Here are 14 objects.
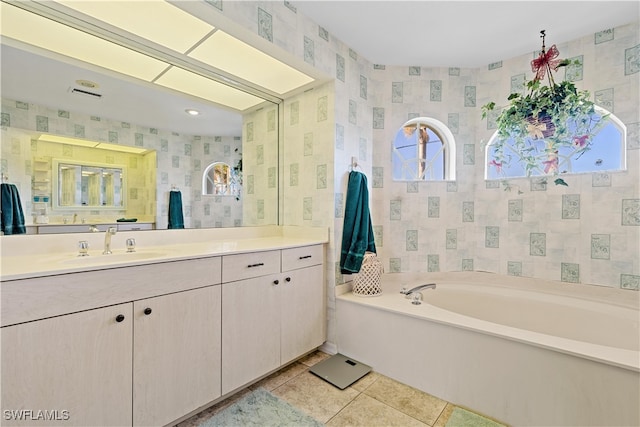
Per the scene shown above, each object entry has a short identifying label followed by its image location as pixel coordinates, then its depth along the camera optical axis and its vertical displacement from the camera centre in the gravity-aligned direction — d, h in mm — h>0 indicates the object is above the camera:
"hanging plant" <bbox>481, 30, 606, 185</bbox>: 1957 +648
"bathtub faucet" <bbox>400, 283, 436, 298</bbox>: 2295 -648
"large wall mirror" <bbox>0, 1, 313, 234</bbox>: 1447 +628
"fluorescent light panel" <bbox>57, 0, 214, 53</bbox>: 1503 +1048
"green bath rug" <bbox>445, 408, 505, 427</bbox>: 1498 -1103
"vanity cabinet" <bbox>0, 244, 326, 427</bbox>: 1020 -573
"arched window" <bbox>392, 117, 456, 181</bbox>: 2852 +583
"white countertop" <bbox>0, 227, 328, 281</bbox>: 1130 -225
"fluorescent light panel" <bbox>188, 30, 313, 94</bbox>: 1859 +1043
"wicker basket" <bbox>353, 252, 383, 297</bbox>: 2262 -552
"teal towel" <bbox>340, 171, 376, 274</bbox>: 2229 -115
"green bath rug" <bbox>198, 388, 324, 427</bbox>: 1504 -1107
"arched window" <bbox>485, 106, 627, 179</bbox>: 2155 +449
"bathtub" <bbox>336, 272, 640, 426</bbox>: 1319 -785
